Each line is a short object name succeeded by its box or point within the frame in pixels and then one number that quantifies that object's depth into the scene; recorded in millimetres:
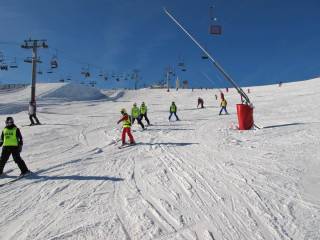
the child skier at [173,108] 24073
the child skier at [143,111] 21302
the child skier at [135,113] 20084
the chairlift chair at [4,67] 52325
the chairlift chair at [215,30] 18695
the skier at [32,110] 23312
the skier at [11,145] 9281
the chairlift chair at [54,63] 50375
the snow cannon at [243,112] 17297
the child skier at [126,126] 14141
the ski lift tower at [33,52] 30341
